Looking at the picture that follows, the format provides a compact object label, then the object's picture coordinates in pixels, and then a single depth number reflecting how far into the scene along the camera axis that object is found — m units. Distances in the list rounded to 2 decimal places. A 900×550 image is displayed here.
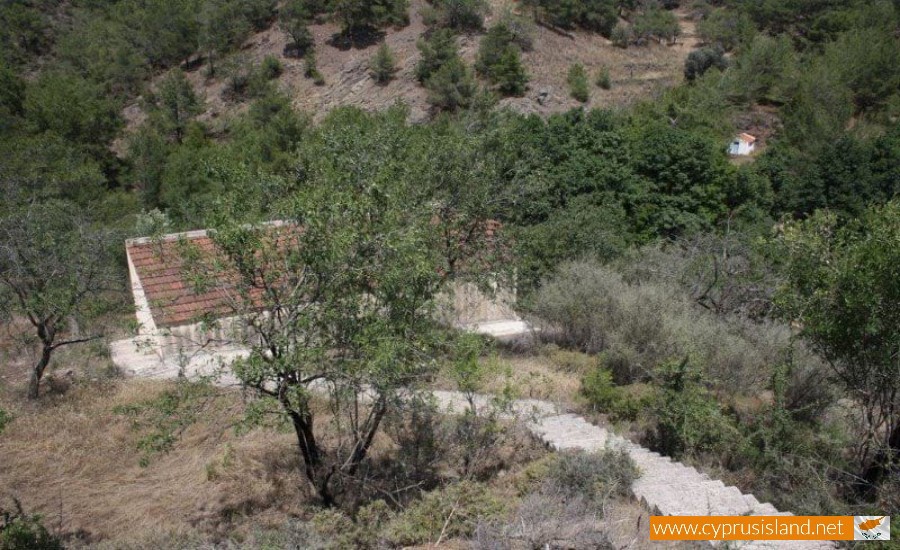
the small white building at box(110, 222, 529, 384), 12.88
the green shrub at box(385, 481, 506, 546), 7.04
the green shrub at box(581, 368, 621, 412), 10.83
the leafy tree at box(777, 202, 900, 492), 7.89
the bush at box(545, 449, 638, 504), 7.72
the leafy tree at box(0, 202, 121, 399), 11.11
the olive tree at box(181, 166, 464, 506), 6.34
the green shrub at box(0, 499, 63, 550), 6.29
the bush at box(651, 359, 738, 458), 9.57
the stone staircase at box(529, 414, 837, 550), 7.17
